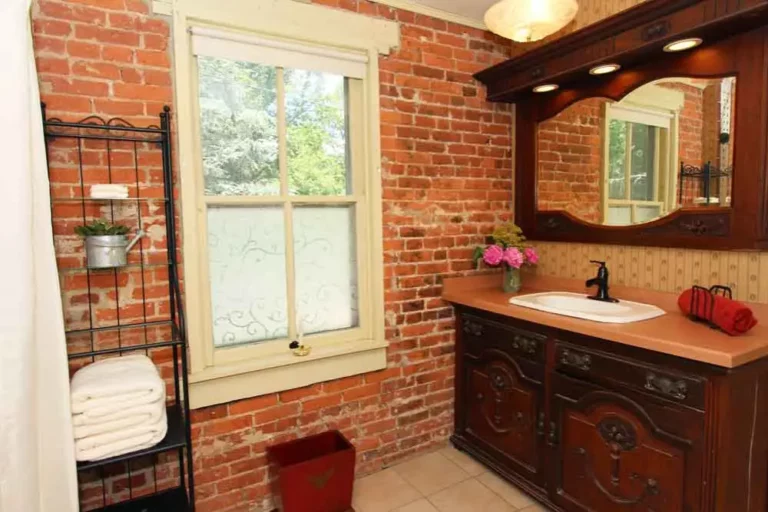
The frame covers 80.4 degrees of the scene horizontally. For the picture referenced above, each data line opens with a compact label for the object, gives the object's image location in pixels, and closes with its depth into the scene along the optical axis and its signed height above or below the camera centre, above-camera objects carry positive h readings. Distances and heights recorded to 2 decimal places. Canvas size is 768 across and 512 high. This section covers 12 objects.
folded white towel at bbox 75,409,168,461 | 1.62 -0.80
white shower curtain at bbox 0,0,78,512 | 1.40 -0.29
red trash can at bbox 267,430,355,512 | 2.05 -1.20
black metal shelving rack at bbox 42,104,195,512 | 1.84 -0.44
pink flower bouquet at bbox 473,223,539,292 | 2.73 -0.23
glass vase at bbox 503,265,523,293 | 2.77 -0.39
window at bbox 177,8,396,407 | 2.13 +0.04
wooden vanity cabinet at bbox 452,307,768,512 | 1.62 -0.88
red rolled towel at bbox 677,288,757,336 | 1.70 -0.39
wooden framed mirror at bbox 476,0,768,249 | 1.91 +0.43
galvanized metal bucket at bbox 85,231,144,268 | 1.76 -0.11
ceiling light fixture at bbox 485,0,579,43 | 1.76 +0.78
